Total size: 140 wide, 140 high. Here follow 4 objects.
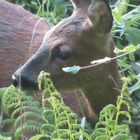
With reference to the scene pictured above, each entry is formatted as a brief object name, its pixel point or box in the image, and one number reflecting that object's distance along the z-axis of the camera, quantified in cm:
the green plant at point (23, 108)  947
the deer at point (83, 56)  1049
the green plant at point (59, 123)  854
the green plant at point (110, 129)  835
